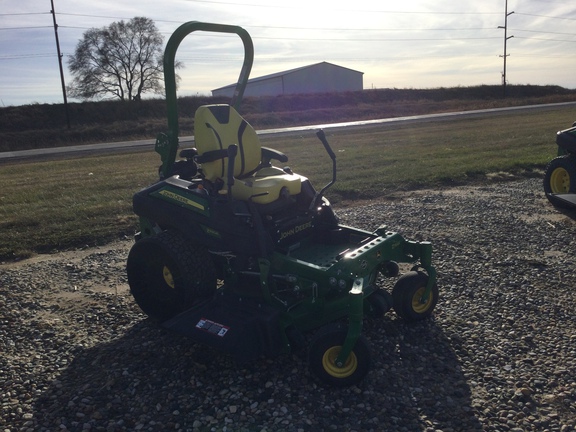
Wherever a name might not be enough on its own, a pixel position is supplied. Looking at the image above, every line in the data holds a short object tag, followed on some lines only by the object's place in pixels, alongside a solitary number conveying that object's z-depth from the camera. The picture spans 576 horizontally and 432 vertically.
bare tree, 44.66
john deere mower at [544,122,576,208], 8.61
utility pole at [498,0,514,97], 55.31
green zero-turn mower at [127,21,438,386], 3.88
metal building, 59.81
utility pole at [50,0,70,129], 37.59
